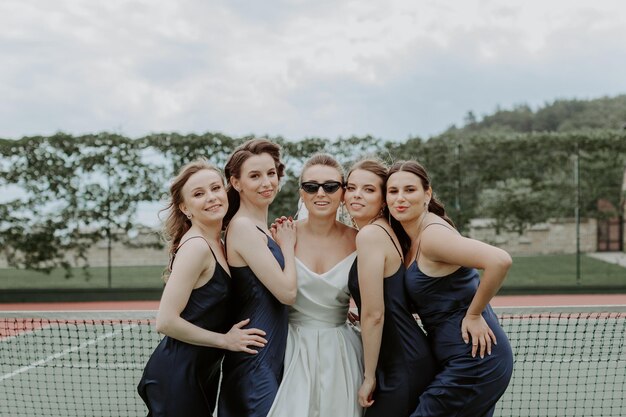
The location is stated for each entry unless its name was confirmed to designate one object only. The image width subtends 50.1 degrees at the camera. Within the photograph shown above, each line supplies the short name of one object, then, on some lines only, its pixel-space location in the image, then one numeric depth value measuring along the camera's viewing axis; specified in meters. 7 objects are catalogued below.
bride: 3.72
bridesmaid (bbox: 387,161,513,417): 3.48
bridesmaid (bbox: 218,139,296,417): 3.62
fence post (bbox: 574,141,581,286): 17.12
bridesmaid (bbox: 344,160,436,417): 3.51
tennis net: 6.48
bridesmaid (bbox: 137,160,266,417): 3.57
